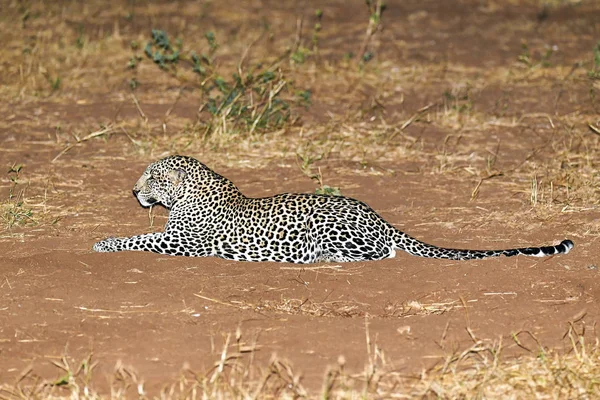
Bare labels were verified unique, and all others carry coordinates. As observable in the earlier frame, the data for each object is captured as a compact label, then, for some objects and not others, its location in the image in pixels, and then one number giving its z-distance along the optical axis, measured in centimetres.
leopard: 1672
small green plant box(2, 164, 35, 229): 1859
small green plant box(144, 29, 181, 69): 2666
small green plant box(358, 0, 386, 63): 2975
